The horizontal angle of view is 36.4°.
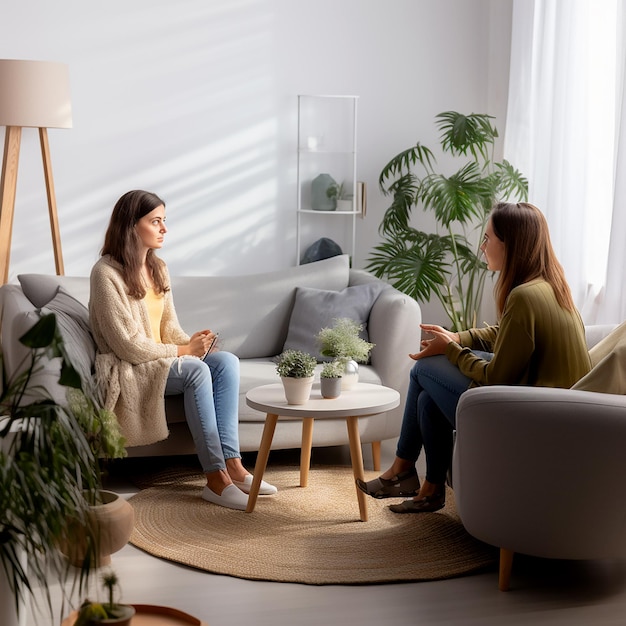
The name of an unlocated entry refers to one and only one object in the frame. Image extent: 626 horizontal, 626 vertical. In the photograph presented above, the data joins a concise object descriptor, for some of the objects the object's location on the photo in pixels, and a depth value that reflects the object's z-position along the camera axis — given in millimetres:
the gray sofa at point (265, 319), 3703
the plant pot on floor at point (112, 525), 2746
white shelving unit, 5535
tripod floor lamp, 4602
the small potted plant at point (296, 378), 3293
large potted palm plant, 4926
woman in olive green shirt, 2871
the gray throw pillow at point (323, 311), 4258
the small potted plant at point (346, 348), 3490
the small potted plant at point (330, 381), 3379
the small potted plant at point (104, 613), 1765
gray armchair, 2488
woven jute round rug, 2881
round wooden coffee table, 3229
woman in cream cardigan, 3502
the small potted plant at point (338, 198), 5520
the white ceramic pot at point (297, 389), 3289
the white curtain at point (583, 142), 4195
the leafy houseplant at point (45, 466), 1584
